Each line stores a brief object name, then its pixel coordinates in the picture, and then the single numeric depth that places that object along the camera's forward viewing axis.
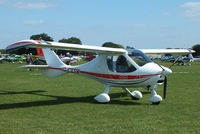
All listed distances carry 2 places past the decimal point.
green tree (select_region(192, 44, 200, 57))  120.30
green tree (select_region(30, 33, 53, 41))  120.19
